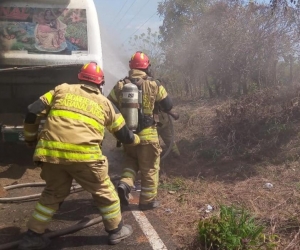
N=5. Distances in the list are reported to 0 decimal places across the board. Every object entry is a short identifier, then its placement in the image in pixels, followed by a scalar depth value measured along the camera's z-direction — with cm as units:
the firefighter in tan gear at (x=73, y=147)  388
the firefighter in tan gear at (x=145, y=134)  521
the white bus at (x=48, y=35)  681
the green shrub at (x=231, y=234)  367
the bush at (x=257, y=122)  728
